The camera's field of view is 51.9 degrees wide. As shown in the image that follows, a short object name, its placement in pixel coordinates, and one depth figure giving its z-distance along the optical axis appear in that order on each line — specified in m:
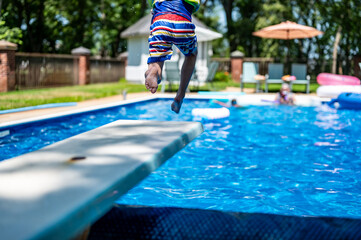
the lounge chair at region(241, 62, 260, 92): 14.15
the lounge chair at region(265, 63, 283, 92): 14.44
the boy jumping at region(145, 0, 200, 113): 2.41
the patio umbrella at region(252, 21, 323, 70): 14.21
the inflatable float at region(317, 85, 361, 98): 11.54
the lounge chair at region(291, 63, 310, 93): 14.21
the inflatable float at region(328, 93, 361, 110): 9.58
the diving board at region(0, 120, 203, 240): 1.07
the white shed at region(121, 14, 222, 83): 18.99
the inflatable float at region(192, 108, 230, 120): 8.14
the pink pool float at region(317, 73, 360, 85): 13.25
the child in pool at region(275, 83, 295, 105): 10.42
